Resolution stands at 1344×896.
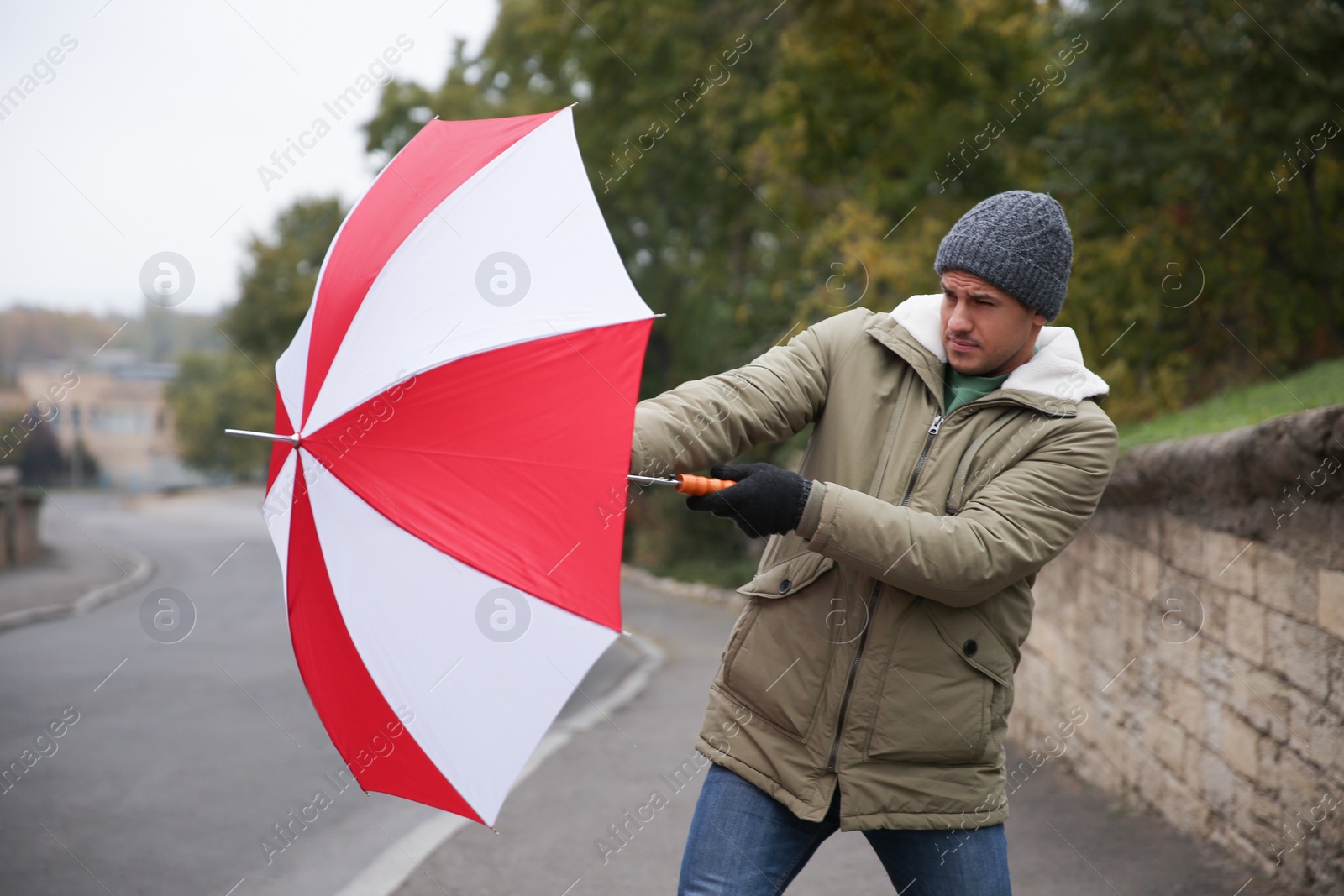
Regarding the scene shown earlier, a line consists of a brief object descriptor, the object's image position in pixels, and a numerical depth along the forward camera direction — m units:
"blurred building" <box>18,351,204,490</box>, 79.94
